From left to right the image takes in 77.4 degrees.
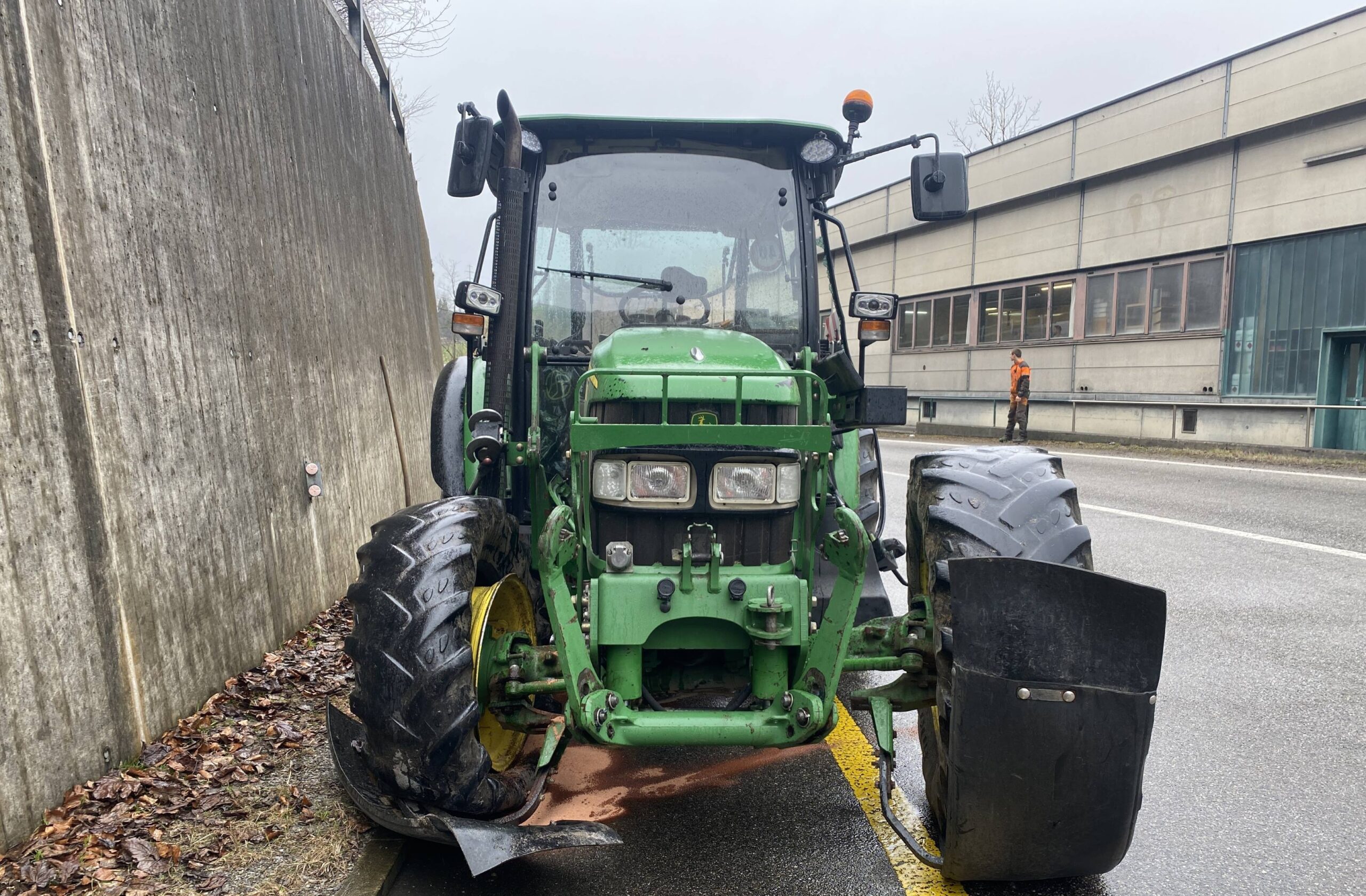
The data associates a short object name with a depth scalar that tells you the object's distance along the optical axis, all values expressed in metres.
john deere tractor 2.34
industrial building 15.37
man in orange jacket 19.20
